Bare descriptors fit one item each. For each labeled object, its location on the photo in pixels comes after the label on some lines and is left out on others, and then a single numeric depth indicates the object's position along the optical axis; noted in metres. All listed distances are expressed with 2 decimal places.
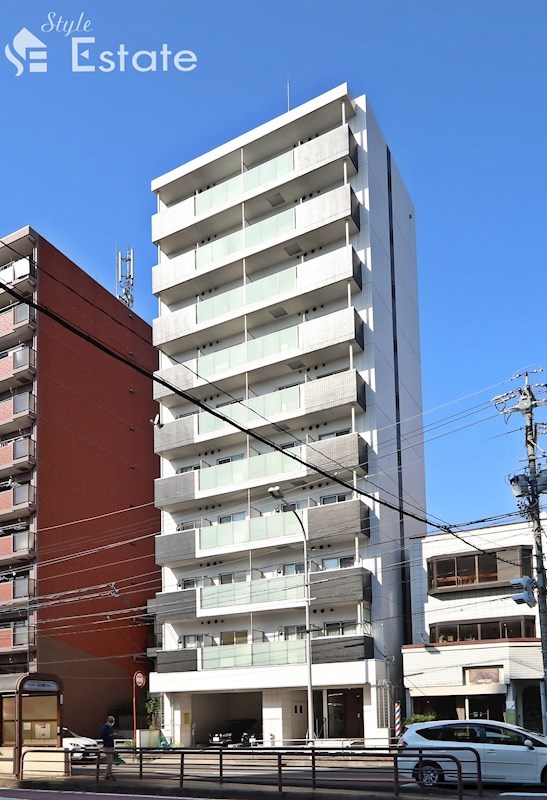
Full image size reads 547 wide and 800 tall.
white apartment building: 48.53
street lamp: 39.00
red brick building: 55.56
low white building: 44.16
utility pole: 32.69
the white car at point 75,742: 38.59
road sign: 43.26
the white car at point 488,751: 23.89
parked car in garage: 53.41
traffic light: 32.50
